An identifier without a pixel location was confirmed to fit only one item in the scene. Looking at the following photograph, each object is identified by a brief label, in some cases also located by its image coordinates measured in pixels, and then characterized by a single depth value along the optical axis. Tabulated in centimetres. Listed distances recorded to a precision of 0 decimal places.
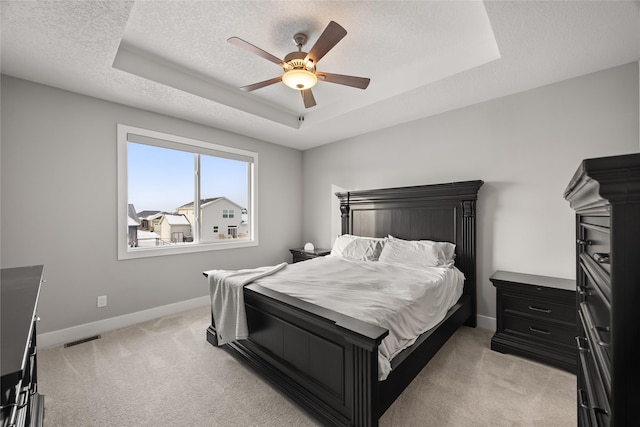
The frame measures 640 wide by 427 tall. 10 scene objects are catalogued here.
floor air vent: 273
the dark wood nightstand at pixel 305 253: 445
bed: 152
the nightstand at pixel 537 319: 229
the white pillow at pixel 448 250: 314
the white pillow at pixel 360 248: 359
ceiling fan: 195
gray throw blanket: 229
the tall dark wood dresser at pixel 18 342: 68
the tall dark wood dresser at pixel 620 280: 60
